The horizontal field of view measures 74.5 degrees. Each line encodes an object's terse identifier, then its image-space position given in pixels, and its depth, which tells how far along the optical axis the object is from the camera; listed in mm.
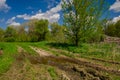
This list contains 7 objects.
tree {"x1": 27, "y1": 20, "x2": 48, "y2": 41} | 24336
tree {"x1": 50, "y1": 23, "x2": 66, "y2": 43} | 28015
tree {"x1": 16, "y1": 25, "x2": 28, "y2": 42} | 29648
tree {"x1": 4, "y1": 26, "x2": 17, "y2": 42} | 31440
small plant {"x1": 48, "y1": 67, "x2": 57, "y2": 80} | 5486
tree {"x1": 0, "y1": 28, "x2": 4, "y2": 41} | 31493
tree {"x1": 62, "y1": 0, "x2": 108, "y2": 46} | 12777
